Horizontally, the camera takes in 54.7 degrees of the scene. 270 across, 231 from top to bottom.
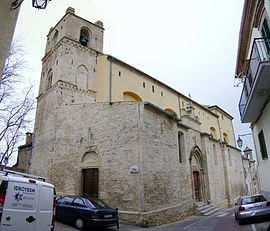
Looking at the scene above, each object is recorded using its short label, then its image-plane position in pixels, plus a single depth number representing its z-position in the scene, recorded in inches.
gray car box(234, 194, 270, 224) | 492.1
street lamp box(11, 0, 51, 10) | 157.9
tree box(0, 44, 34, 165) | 748.6
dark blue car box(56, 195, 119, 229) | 446.0
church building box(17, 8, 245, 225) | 613.9
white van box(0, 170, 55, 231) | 249.4
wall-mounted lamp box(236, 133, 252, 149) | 723.8
